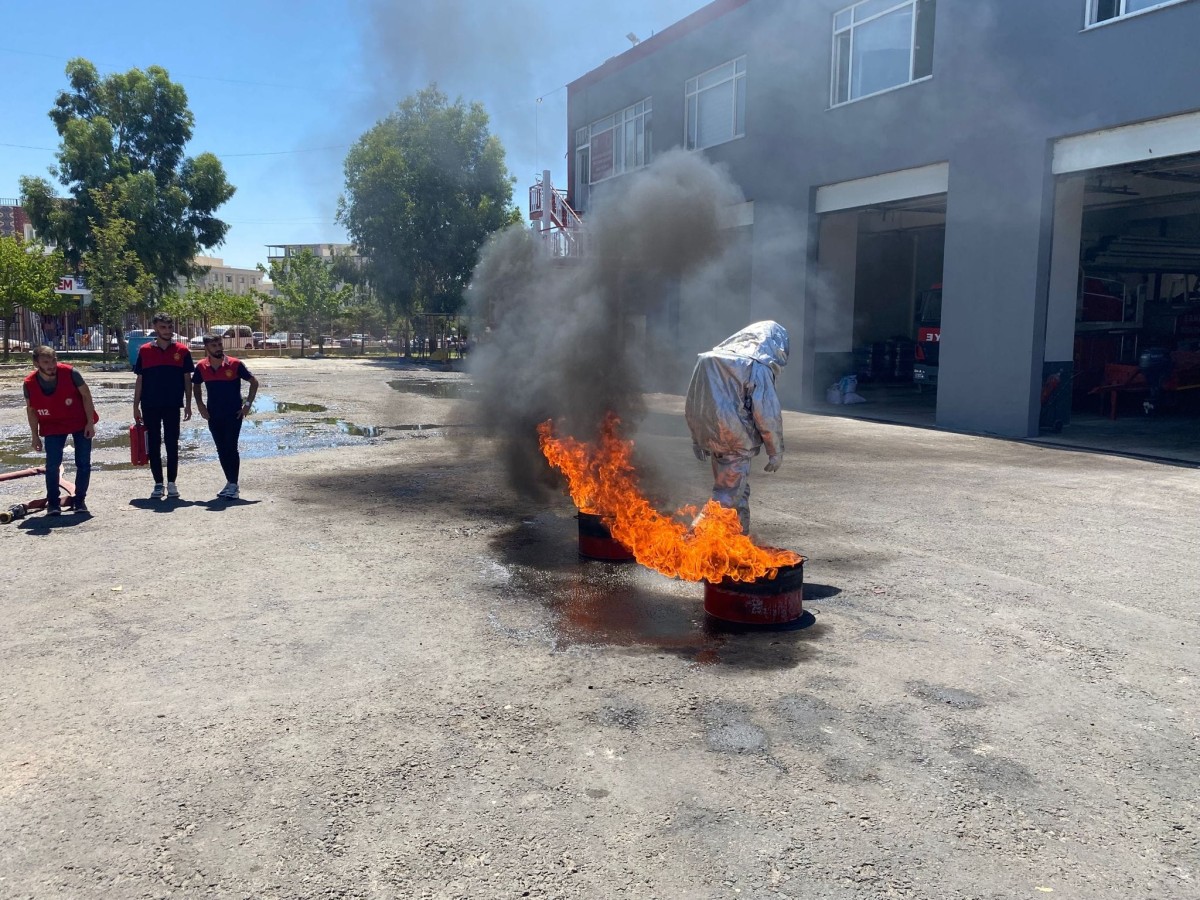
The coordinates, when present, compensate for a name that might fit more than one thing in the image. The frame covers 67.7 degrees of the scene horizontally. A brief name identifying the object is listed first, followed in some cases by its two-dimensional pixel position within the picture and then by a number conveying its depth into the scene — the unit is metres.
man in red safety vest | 7.60
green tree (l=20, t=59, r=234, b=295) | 40.12
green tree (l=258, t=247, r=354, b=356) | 53.69
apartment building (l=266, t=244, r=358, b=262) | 43.38
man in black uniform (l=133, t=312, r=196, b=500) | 8.31
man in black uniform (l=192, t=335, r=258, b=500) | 8.48
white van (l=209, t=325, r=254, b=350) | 49.05
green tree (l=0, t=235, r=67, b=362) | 32.59
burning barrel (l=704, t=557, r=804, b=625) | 4.99
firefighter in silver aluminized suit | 5.59
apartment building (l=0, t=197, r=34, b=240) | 76.56
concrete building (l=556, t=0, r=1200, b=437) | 12.54
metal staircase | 8.93
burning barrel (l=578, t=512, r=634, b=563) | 6.54
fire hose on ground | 7.59
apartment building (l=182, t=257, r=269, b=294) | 113.88
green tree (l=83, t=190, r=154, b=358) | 35.62
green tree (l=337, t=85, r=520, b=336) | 36.31
